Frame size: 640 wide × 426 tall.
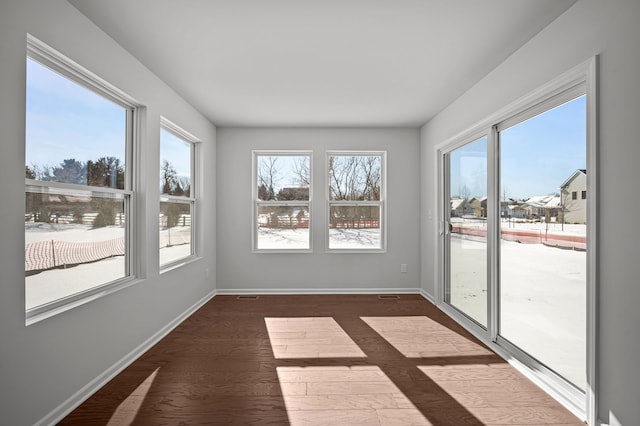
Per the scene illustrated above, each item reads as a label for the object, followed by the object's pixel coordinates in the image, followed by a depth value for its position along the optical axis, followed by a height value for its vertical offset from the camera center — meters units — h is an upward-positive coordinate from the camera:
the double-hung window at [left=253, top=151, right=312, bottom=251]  5.26 +0.20
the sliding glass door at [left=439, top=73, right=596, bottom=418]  2.24 -0.22
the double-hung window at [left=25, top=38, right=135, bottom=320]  2.06 +0.21
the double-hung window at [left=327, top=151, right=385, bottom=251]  5.28 +0.14
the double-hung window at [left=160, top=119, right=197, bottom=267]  3.70 +0.21
